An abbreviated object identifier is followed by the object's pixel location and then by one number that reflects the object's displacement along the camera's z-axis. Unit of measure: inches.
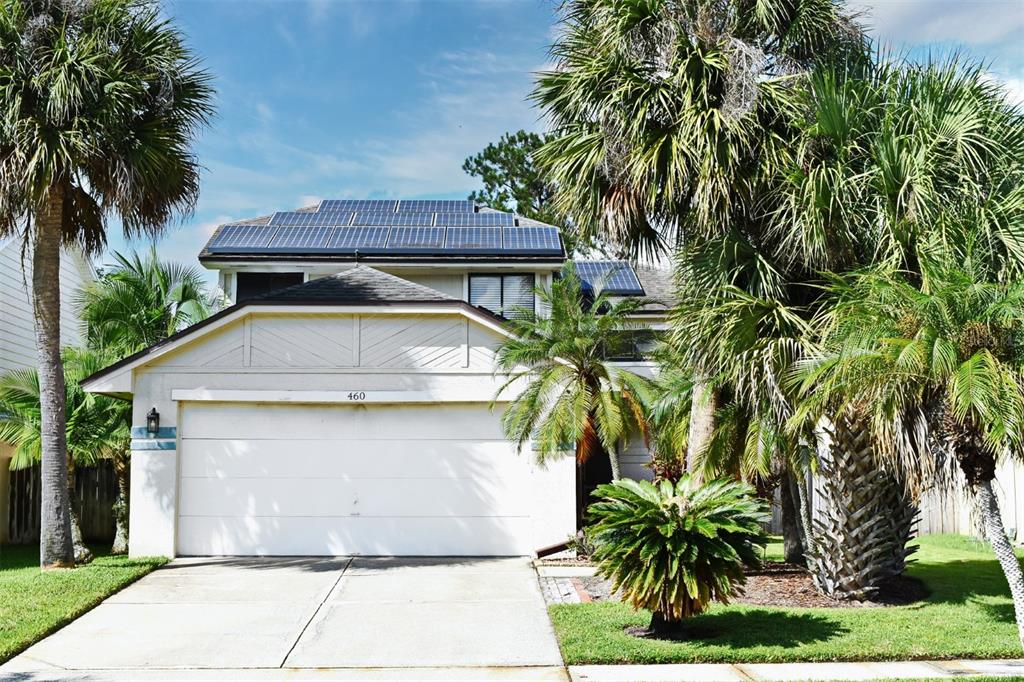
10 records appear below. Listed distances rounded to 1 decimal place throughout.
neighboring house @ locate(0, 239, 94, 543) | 725.9
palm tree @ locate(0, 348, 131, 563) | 571.8
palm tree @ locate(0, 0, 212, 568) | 471.5
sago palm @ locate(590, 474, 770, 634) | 316.8
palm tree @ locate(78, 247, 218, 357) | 649.6
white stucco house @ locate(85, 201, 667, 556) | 555.8
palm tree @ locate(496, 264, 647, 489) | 532.7
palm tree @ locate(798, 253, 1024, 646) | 261.3
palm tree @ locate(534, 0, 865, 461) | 426.3
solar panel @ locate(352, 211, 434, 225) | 800.9
